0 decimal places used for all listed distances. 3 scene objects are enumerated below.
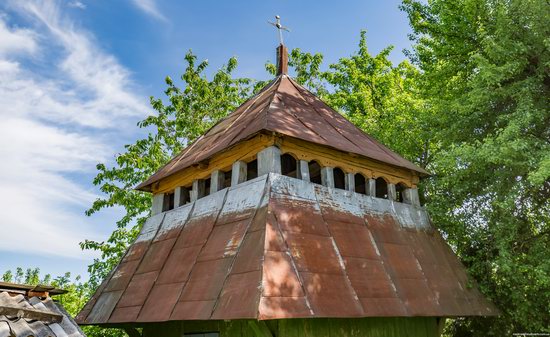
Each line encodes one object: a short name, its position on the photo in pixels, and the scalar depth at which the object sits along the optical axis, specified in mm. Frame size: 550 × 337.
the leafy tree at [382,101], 11797
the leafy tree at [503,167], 7777
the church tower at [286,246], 5688
